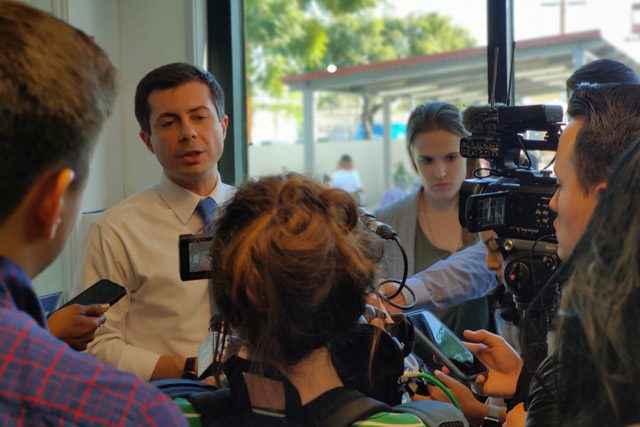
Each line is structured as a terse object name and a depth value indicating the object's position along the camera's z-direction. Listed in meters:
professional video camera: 1.64
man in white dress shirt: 1.84
